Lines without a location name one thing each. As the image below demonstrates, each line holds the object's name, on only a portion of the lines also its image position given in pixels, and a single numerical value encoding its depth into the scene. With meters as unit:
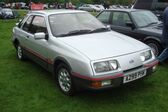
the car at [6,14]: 27.32
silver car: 4.45
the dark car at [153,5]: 11.32
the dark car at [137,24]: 7.34
